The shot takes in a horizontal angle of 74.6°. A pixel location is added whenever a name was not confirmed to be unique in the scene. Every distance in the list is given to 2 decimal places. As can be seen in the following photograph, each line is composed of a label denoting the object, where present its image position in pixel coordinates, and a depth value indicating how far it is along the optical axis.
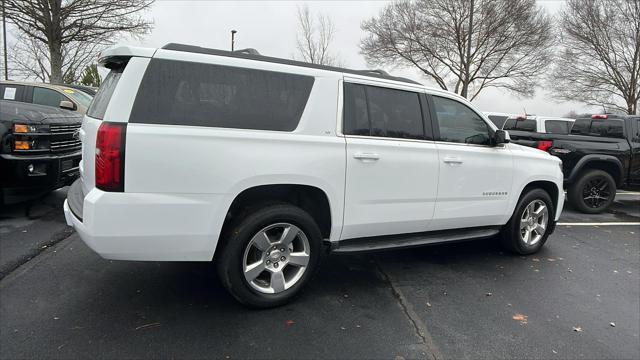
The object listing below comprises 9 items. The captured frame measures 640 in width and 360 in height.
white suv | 2.69
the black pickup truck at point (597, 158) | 7.39
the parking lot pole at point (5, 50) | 25.75
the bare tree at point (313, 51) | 24.99
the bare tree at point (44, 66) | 30.84
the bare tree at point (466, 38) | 24.28
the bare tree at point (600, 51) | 27.44
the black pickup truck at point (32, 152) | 4.80
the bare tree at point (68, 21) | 18.38
